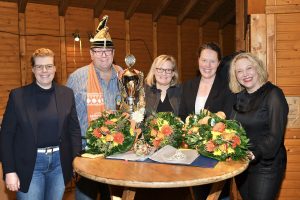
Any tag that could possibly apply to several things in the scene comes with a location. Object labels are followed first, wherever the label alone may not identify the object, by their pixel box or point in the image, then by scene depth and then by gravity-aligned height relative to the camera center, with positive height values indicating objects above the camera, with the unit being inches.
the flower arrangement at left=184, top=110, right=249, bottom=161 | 63.6 -9.9
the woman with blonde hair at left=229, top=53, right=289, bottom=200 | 69.8 -8.0
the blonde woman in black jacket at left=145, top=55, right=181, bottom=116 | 89.1 +2.5
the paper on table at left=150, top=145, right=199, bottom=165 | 63.0 -14.1
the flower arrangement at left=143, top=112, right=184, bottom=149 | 71.5 -8.9
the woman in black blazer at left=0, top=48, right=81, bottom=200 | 70.0 -10.3
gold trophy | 80.6 +2.9
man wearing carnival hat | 88.0 +2.0
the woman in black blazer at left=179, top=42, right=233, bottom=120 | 83.0 +1.9
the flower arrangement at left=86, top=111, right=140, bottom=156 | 68.5 -9.4
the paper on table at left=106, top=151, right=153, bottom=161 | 65.9 -14.6
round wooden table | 52.6 -15.7
